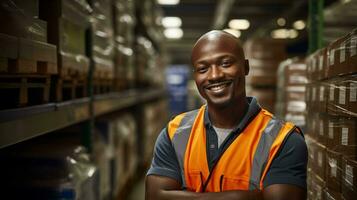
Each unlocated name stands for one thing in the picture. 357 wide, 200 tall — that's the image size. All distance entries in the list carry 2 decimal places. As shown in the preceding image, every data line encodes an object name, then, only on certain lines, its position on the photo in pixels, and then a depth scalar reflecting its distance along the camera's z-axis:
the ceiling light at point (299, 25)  10.68
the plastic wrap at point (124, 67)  5.58
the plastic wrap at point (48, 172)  3.00
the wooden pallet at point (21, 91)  2.45
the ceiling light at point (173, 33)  18.28
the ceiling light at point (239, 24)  10.75
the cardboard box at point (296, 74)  5.21
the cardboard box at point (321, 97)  2.94
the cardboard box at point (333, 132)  2.61
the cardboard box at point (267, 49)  7.01
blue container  19.58
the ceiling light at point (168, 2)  12.20
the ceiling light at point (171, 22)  15.40
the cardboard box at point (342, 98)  2.46
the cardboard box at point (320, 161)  2.90
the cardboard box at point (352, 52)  2.32
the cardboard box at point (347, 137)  2.36
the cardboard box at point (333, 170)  2.55
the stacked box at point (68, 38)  3.08
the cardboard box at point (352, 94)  2.33
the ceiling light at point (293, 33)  12.33
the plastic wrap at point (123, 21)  5.59
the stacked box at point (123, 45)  5.57
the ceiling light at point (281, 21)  10.16
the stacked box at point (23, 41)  2.20
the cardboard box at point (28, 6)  2.47
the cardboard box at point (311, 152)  3.21
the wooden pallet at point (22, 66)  2.19
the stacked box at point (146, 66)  8.18
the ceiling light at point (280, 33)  12.28
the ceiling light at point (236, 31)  12.56
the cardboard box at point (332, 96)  2.65
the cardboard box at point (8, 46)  2.10
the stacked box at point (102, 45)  4.19
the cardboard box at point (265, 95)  7.06
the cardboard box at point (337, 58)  2.48
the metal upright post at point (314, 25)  4.34
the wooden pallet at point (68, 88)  3.11
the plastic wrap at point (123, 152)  5.57
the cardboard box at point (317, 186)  2.91
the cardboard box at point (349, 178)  2.29
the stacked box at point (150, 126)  9.17
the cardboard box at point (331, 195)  2.54
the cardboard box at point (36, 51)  2.31
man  2.33
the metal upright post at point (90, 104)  4.04
